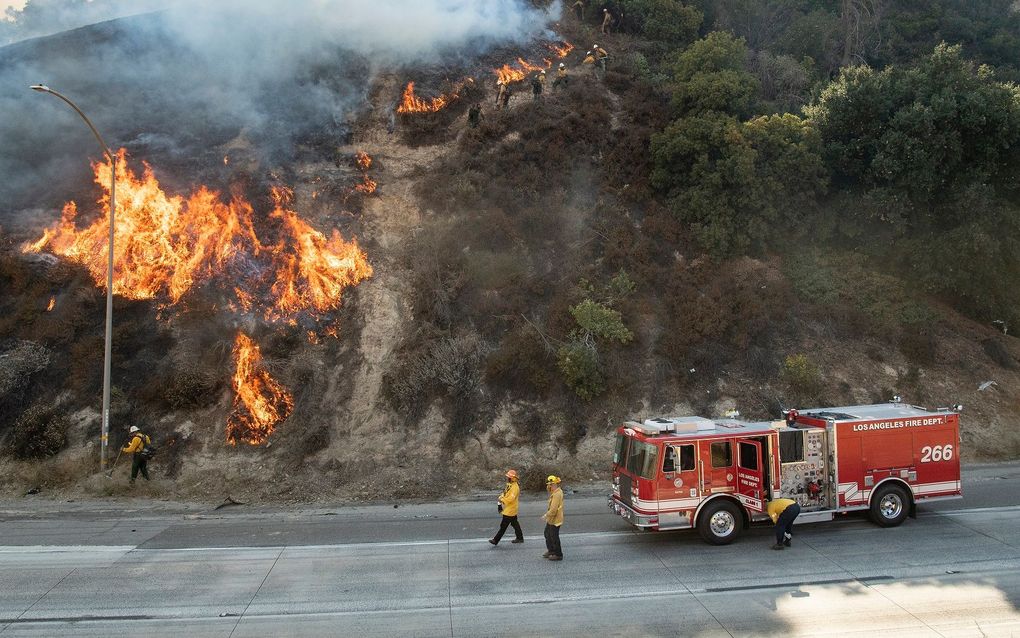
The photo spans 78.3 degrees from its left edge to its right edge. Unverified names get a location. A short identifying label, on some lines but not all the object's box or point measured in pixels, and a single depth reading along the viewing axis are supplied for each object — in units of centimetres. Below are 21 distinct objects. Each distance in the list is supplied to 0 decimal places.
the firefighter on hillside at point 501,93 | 2886
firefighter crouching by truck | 1073
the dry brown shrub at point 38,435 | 1648
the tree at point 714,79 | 2581
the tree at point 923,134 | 2189
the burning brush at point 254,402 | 1731
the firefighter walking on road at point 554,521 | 1062
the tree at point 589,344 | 1856
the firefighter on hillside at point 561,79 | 2969
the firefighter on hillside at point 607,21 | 3584
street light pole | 1603
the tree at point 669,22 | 3512
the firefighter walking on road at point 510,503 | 1119
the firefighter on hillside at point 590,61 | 3189
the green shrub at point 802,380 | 1941
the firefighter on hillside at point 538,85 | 2895
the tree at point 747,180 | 2333
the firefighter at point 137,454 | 1577
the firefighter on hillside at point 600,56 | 3125
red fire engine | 1116
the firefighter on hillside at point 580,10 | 3684
